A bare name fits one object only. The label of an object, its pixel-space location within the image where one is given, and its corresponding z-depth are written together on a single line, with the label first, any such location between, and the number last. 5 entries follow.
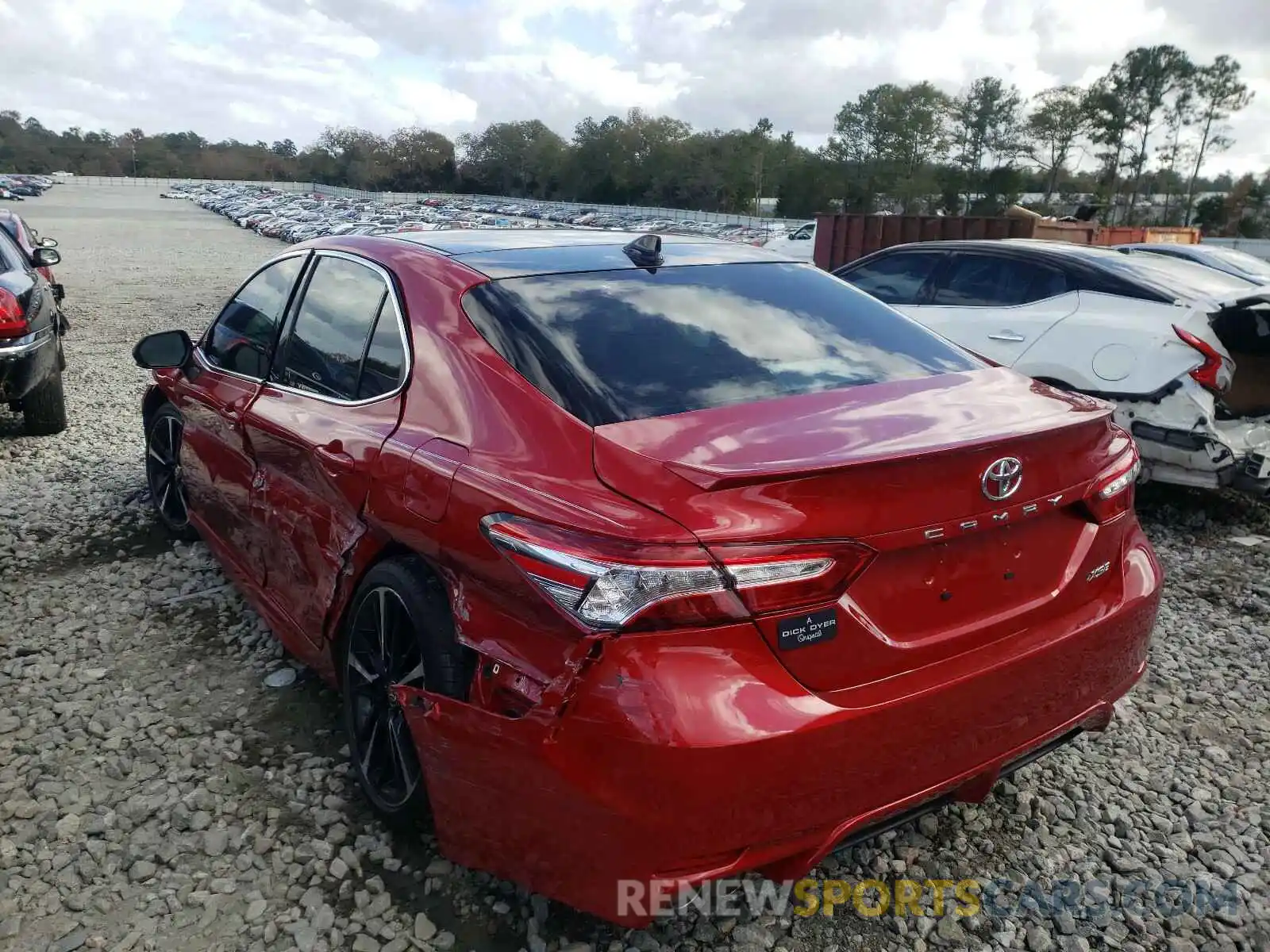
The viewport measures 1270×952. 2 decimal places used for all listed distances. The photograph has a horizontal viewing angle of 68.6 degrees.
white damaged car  4.96
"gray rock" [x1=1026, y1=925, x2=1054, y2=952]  2.26
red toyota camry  1.74
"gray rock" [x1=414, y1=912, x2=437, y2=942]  2.25
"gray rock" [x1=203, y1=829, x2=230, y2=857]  2.55
